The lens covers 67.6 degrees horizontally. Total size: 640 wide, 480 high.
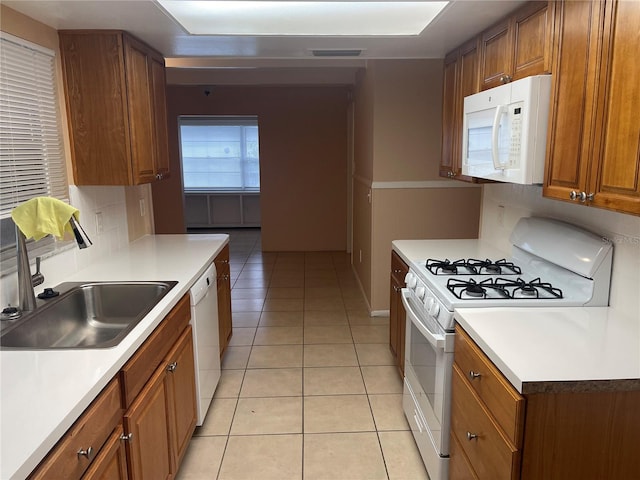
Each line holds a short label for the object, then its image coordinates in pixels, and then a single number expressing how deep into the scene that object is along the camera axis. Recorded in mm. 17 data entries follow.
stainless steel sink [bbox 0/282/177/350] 1892
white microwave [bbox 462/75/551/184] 1812
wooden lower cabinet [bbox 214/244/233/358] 3131
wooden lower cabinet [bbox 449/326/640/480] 1357
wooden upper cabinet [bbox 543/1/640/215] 1372
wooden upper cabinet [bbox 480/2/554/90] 1821
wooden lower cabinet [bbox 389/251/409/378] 2922
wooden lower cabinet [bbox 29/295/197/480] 1227
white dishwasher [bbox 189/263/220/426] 2439
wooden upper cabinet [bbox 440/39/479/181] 2596
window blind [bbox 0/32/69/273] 2027
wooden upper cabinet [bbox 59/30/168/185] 2467
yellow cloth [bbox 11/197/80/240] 1844
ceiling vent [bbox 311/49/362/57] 3012
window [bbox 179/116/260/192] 8805
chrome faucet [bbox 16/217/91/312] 1891
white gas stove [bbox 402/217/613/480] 1905
